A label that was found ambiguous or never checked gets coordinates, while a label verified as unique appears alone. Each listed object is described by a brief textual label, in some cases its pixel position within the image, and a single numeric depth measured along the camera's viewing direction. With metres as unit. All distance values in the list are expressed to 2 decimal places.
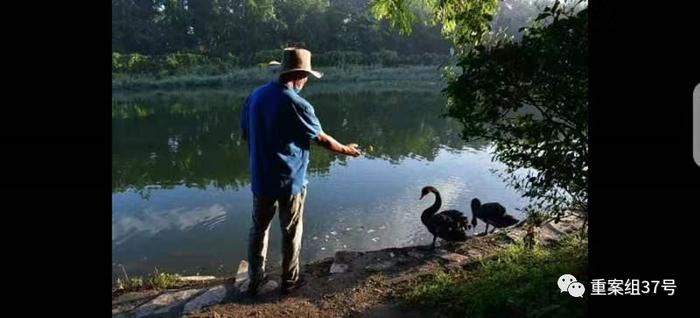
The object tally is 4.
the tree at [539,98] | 3.31
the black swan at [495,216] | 6.59
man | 3.83
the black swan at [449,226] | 5.61
